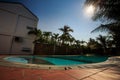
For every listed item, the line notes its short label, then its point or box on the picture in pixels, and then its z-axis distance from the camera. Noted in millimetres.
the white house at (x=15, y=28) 6719
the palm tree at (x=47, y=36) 8884
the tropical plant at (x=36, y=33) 7990
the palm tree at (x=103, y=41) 12396
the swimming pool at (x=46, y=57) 5523
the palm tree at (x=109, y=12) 3981
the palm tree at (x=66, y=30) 13040
